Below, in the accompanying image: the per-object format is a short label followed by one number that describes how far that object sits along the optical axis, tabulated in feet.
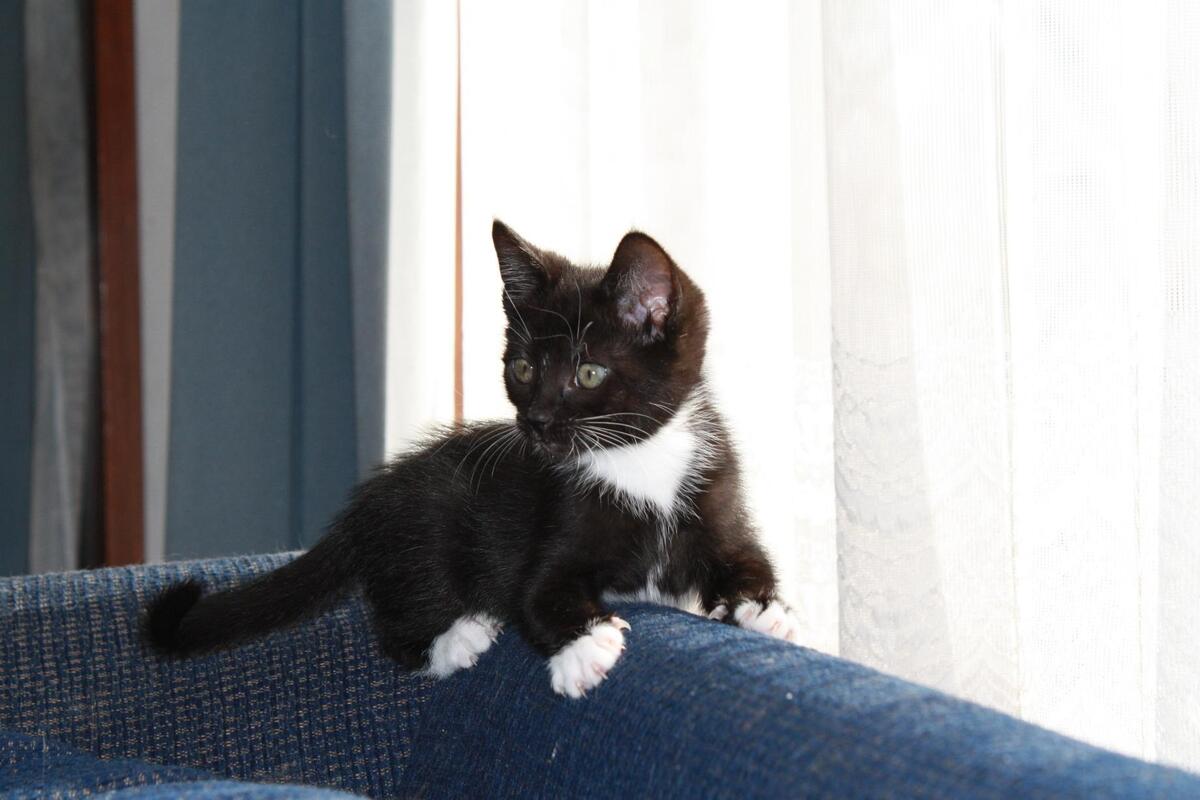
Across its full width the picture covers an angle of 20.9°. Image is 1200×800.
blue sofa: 3.09
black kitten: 3.66
